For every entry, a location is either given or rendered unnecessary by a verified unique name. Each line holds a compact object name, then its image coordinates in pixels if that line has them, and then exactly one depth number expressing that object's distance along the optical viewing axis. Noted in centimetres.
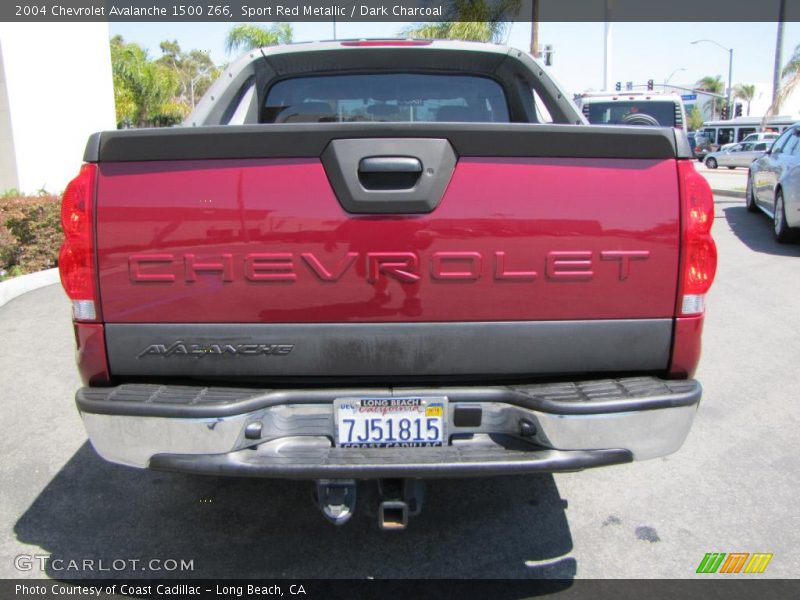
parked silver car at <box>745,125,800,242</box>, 929
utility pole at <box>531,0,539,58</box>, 2173
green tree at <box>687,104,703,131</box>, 8141
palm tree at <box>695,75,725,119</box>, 9350
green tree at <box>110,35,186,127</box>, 2986
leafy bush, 788
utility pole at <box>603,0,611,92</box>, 2261
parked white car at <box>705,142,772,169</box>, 3320
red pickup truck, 232
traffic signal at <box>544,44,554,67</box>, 2209
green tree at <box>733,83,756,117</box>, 8338
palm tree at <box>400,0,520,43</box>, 2062
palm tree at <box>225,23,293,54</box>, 3366
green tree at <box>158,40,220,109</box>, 7982
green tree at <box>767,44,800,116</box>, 1988
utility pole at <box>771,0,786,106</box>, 2444
